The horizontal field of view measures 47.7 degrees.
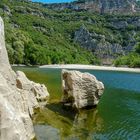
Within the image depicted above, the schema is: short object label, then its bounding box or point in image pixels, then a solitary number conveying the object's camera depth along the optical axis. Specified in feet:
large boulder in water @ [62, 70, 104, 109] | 56.90
